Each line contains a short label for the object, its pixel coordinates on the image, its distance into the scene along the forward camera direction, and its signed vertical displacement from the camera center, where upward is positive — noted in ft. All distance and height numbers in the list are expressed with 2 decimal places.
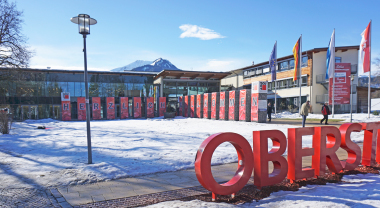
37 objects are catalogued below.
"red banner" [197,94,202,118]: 90.89 -2.47
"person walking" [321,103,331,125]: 53.90 -2.77
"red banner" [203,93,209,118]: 85.46 -2.00
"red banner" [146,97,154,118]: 109.91 -3.74
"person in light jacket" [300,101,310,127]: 46.67 -2.18
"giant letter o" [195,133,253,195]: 12.80 -3.64
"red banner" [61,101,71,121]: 102.12 -4.54
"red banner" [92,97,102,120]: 105.60 -3.88
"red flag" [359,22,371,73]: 67.00 +13.77
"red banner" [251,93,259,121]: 58.13 -1.80
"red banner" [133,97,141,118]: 109.60 -3.26
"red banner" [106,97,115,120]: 106.76 -3.32
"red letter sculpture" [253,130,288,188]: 14.64 -3.65
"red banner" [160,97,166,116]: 113.09 -2.47
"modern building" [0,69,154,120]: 104.83 +5.05
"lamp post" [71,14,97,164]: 20.76 +6.58
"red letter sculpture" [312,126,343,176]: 16.94 -3.75
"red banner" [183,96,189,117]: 102.97 -2.74
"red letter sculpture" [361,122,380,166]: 20.16 -3.85
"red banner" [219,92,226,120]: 73.26 -2.08
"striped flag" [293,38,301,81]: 84.12 +17.29
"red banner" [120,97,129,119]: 106.93 -3.58
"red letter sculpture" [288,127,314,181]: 15.97 -3.76
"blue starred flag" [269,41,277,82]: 94.54 +15.88
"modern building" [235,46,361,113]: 103.35 +9.02
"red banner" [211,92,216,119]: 79.87 -2.04
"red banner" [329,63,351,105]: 91.45 +4.11
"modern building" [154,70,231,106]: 120.78 +9.18
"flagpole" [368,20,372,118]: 67.10 +18.18
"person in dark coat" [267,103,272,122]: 63.57 -2.78
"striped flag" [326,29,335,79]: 74.64 +12.43
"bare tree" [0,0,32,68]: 62.28 +15.29
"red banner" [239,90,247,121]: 63.34 -1.41
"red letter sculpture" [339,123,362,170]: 18.40 -3.79
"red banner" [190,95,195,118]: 96.74 -2.62
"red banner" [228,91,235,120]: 68.42 -1.91
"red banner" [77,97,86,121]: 101.55 -3.30
